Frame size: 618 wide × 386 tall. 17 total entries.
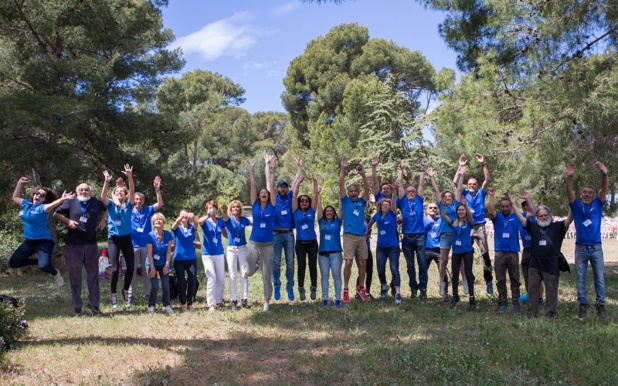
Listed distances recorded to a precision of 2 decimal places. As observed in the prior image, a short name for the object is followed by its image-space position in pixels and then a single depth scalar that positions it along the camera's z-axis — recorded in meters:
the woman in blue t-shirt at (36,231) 6.87
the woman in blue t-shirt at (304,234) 7.86
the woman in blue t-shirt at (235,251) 7.55
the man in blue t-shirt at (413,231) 8.03
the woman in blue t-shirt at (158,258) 7.32
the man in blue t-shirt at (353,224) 7.79
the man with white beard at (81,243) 7.03
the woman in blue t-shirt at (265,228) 7.49
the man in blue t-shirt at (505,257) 7.08
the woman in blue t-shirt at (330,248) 7.55
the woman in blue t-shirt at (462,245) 7.36
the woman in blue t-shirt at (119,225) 7.58
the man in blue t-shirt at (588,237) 6.55
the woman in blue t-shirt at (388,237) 7.88
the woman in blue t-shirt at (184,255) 7.74
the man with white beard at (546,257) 6.50
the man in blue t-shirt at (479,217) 8.46
